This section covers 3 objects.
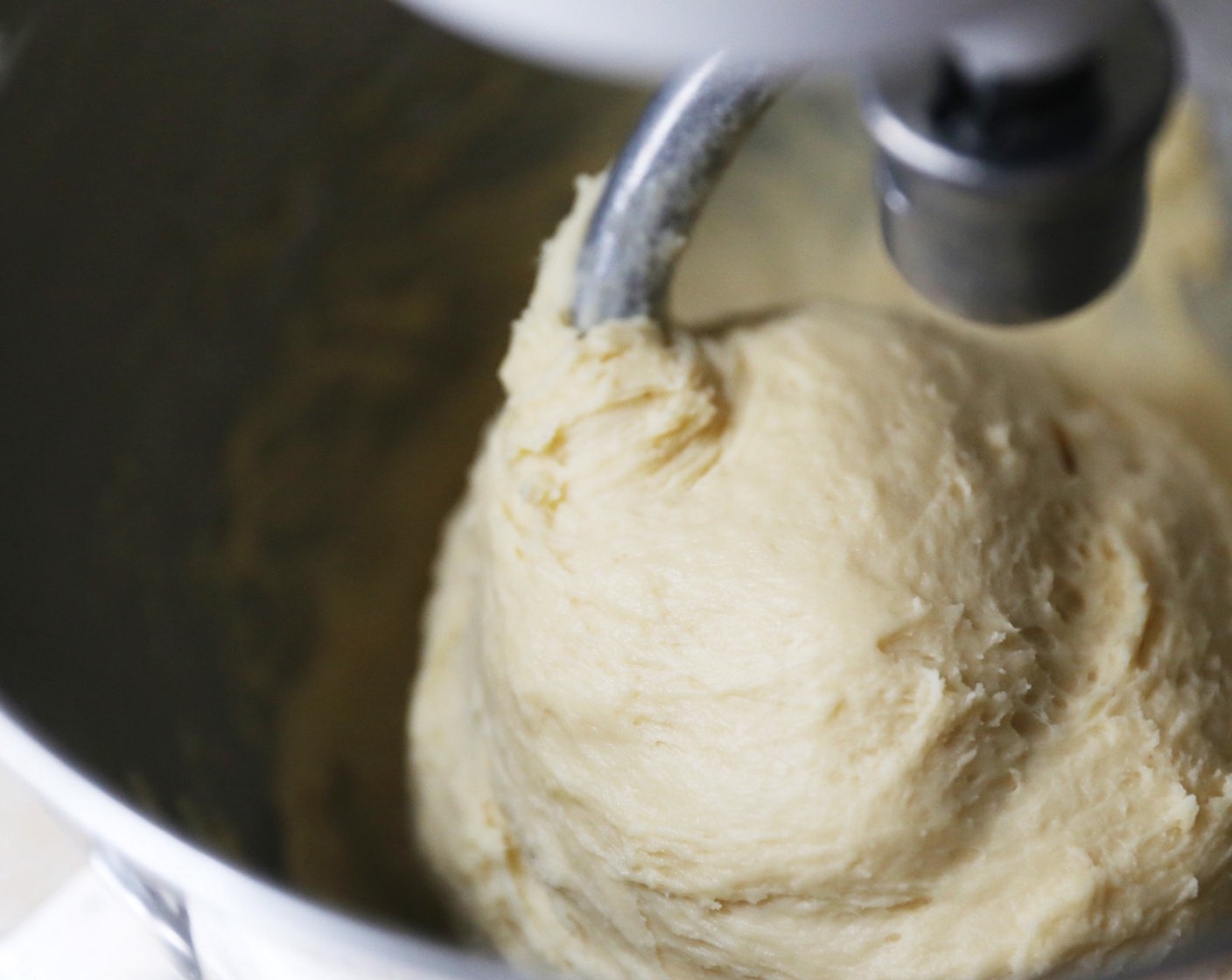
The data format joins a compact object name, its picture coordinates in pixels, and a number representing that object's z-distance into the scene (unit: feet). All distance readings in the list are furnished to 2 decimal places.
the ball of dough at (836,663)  1.32
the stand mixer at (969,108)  1.04
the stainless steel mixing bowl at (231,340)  1.47
